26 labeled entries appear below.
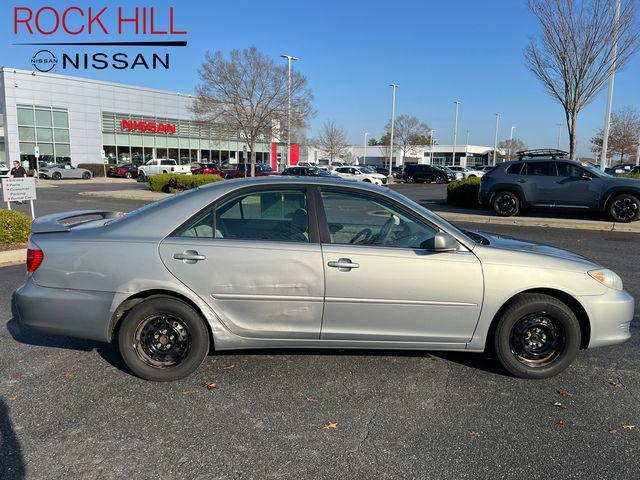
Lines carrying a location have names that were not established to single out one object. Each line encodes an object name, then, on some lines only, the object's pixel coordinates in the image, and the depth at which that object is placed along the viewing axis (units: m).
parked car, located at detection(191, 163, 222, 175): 40.34
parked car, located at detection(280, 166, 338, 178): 28.39
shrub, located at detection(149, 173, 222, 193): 23.23
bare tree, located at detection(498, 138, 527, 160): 91.25
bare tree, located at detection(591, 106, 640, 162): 49.16
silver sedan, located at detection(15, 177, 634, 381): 3.58
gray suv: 12.60
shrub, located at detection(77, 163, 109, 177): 45.97
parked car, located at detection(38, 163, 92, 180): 41.56
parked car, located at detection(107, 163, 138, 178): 44.94
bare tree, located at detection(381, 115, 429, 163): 66.12
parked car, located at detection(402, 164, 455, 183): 41.84
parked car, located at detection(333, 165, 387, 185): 32.97
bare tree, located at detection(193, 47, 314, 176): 28.77
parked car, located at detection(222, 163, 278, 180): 33.53
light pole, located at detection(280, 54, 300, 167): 29.80
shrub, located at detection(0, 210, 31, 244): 8.85
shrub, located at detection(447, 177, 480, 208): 16.39
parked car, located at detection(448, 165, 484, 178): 46.00
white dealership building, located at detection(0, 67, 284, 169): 42.88
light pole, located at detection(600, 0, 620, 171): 15.07
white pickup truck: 40.78
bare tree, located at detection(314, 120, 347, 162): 77.00
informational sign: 10.25
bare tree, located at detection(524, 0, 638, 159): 15.28
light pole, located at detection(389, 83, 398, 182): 48.88
